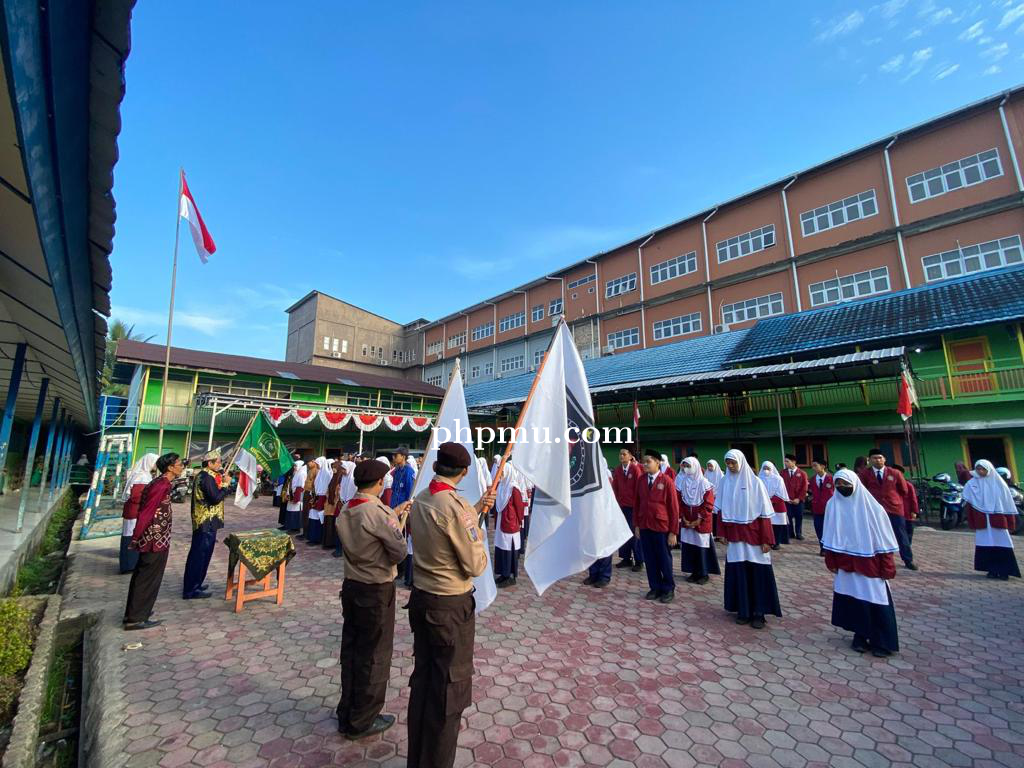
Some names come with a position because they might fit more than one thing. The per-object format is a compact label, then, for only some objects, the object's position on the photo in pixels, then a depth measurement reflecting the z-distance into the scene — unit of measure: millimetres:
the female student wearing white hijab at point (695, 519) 6793
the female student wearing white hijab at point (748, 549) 5082
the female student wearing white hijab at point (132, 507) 5809
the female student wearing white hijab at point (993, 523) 6723
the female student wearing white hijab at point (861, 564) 4293
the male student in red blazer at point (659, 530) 5957
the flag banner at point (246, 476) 8172
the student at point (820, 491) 9009
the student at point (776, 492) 8414
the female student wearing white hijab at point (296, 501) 10852
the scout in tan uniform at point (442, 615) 2514
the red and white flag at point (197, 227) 14219
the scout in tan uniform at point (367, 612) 3020
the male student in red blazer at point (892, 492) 7090
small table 5355
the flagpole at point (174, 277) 15795
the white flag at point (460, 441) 3883
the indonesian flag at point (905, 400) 11570
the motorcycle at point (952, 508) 11375
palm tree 21953
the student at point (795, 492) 10109
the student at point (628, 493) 7473
